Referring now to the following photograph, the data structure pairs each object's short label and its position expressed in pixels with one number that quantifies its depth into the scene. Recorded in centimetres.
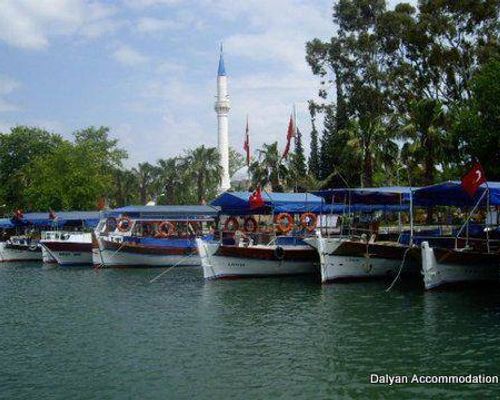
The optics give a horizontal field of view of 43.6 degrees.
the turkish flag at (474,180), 2206
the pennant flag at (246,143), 3642
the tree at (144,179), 8212
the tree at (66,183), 6156
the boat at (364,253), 2662
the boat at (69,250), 4103
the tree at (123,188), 8025
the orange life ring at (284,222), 3209
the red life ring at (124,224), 3931
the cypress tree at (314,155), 6631
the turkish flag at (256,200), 3019
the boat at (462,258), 2364
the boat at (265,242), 2942
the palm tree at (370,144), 4294
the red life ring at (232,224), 3544
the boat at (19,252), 4810
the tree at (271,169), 5319
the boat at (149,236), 3769
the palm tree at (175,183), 6925
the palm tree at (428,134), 3934
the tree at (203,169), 6600
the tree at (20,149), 7475
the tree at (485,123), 3338
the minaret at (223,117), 7562
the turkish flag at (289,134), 3182
